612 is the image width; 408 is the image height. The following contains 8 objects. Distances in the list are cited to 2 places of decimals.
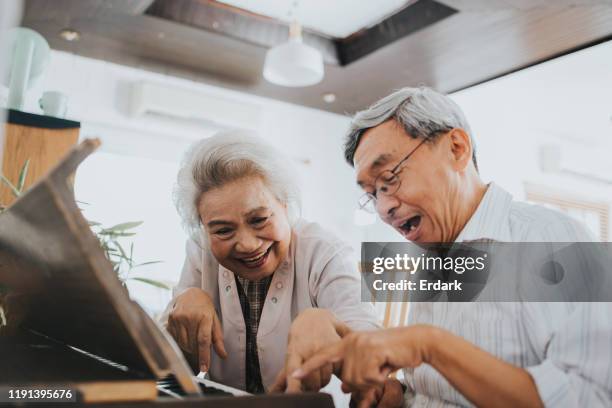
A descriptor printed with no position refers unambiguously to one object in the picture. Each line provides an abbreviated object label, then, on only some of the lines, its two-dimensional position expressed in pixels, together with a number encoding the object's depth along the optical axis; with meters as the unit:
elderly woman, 1.29
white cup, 1.79
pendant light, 3.21
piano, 0.51
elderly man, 0.75
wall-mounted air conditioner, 4.61
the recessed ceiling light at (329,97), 5.07
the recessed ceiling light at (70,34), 3.94
